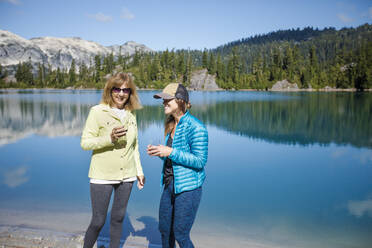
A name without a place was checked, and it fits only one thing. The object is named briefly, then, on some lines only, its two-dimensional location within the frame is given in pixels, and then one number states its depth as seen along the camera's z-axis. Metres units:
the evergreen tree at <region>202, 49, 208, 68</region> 134.50
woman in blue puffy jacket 3.18
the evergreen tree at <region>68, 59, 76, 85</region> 137.88
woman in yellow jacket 3.34
